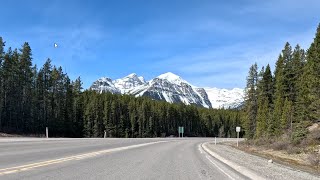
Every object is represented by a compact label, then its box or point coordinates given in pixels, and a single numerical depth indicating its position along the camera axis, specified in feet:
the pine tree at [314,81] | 102.71
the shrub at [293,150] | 72.64
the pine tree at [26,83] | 172.53
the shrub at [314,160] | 49.38
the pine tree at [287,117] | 130.33
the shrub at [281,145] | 83.14
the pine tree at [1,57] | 153.75
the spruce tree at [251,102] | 181.19
